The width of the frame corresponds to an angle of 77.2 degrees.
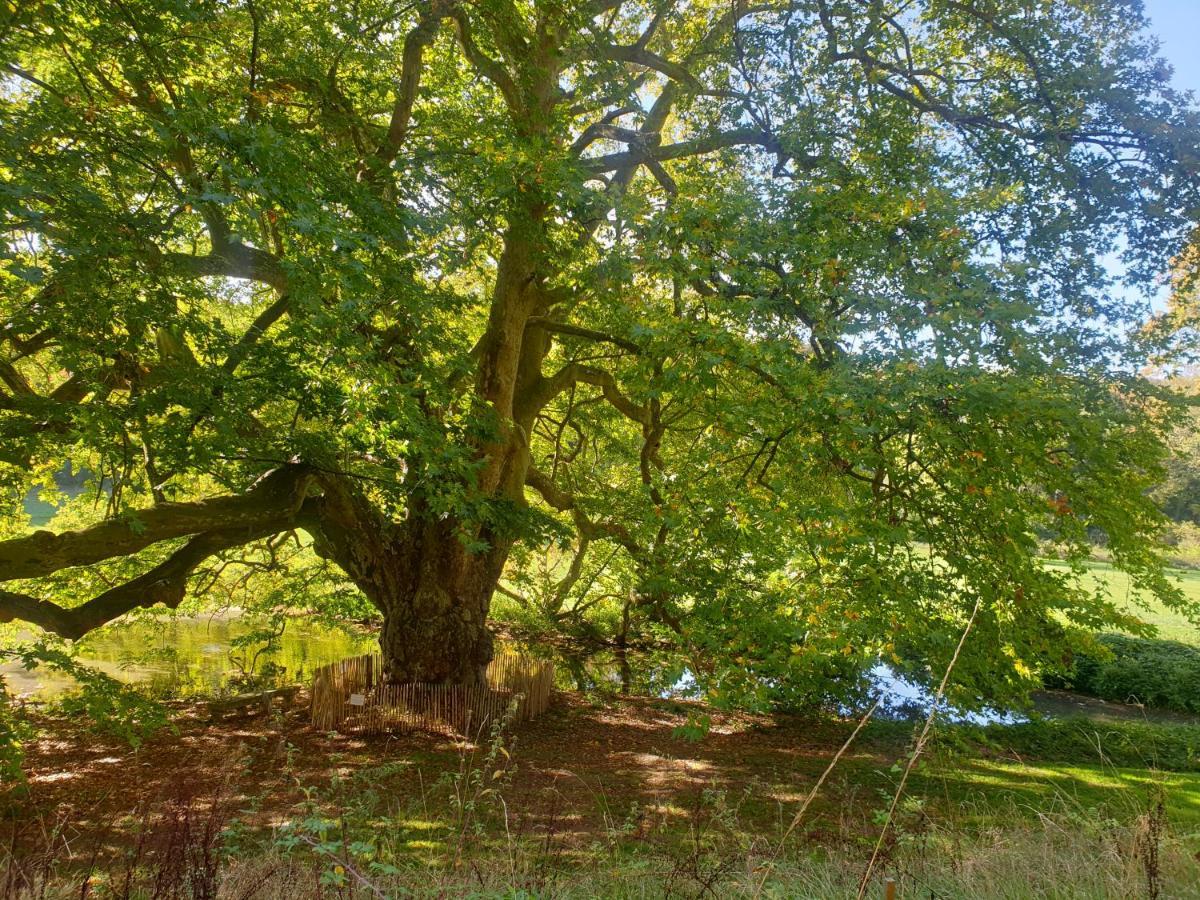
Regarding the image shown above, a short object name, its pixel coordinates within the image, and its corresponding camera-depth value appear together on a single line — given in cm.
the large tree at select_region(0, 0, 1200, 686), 593
